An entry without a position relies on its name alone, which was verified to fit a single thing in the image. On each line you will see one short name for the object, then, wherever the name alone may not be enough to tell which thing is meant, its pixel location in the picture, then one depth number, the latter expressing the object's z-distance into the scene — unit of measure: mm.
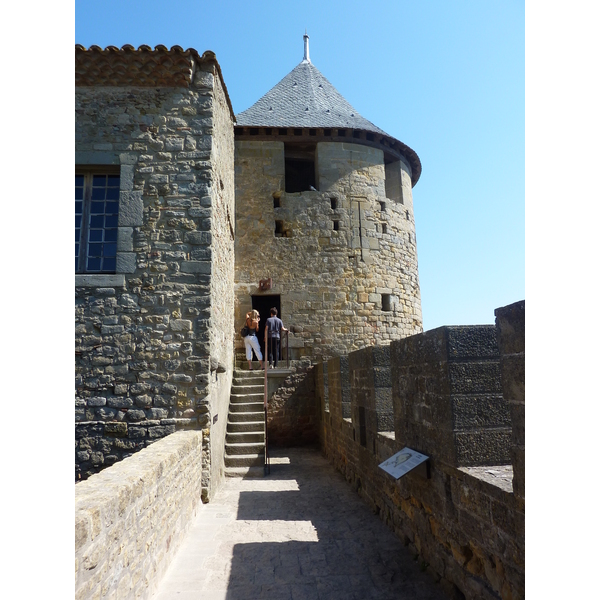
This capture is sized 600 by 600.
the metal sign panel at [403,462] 3742
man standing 11016
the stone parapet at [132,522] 2408
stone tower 12305
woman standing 10562
